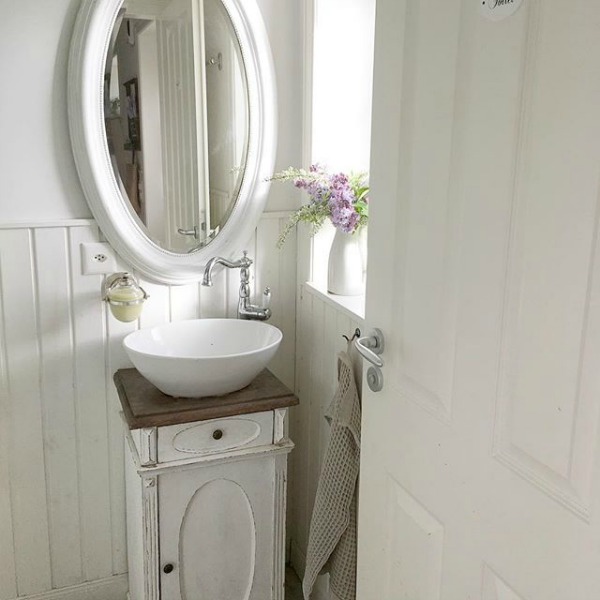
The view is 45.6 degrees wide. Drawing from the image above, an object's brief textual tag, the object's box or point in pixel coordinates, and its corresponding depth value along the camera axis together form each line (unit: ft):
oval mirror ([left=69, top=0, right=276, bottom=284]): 6.06
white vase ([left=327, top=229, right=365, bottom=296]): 6.39
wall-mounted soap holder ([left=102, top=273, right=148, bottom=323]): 6.25
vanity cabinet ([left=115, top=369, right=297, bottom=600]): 5.80
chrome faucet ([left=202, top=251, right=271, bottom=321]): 6.68
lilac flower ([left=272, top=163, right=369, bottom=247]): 6.10
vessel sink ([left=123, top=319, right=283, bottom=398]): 5.61
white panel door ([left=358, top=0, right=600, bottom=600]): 2.79
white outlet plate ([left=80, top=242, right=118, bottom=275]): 6.32
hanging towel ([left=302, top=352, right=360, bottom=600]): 5.52
